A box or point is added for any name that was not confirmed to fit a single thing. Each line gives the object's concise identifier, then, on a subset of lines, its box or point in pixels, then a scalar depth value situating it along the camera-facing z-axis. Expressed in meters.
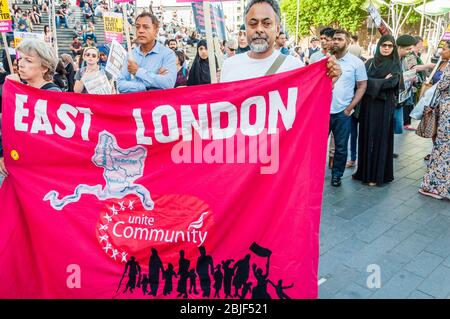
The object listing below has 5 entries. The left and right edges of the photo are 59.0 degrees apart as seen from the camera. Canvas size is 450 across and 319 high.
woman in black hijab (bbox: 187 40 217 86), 7.07
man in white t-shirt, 2.85
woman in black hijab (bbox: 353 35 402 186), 4.95
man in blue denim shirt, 3.79
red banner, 2.32
